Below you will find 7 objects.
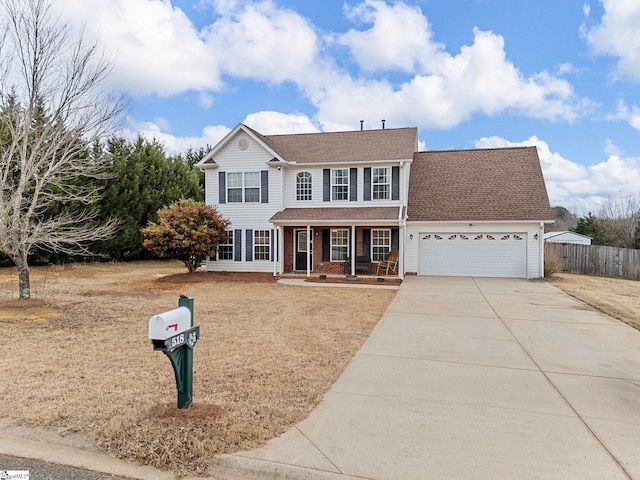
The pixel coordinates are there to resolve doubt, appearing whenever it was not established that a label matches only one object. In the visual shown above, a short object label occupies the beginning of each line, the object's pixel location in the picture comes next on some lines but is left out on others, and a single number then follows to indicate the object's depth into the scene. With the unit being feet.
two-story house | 55.88
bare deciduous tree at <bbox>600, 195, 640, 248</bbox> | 117.50
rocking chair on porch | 55.83
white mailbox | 11.01
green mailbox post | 11.06
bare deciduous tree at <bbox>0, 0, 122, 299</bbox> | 30.83
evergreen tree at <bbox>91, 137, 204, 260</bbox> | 76.07
